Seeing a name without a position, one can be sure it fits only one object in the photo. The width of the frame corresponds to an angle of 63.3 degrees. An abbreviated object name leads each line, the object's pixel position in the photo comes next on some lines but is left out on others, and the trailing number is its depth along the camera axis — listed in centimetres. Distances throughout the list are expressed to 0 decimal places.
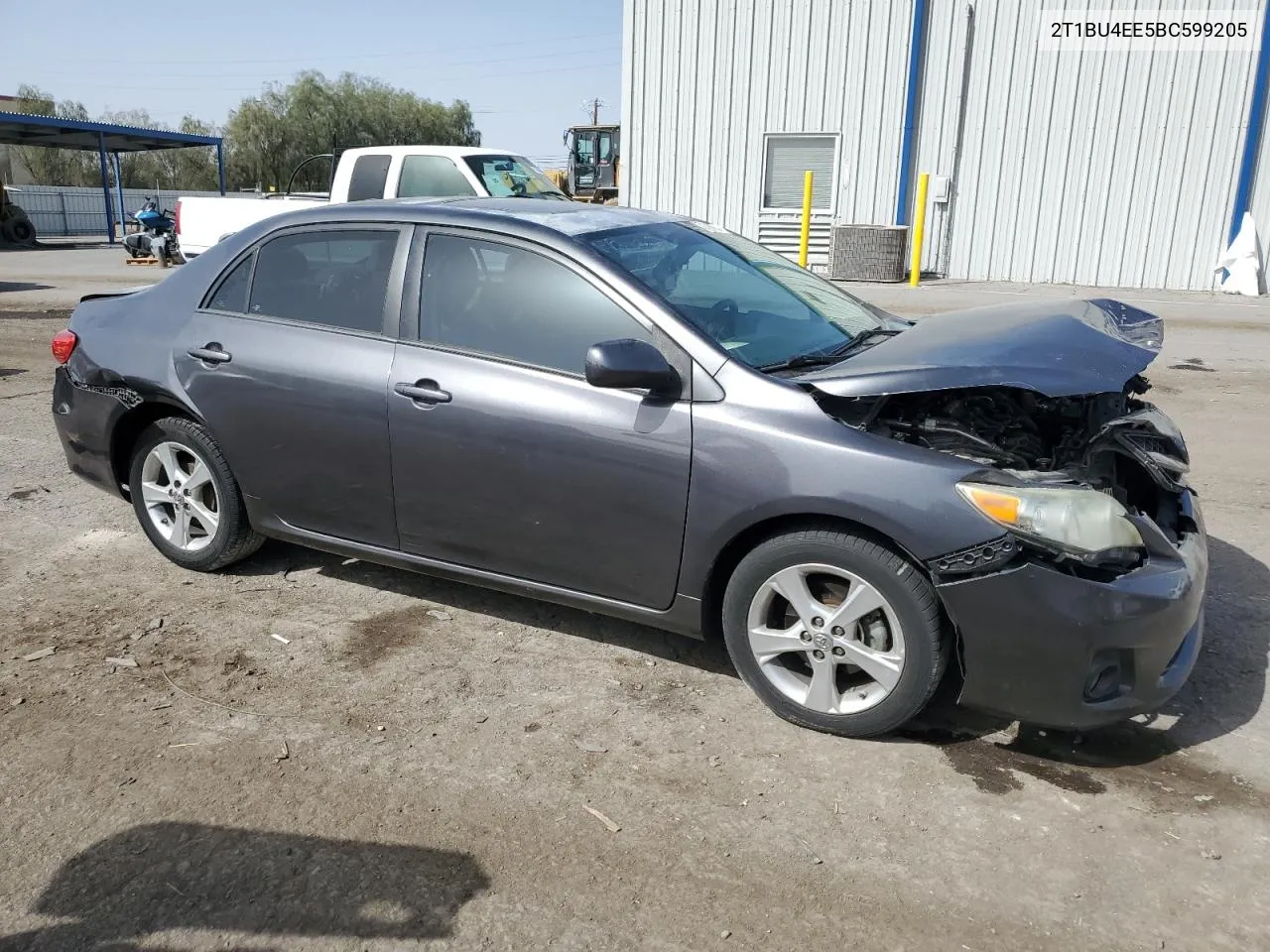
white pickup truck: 1193
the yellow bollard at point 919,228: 1648
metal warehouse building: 1659
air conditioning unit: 1716
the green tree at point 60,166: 5700
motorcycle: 2242
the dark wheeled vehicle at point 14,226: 3066
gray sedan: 302
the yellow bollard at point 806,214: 1759
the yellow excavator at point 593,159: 2908
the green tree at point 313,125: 6167
